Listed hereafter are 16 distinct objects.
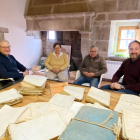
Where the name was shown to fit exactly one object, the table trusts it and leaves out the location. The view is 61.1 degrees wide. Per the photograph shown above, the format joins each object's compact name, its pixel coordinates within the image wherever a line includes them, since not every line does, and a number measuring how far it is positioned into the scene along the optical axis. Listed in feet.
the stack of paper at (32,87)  3.72
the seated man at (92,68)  6.98
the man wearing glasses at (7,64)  5.75
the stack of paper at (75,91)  3.44
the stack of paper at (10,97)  3.03
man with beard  5.08
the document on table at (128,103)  2.97
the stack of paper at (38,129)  1.86
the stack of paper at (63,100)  2.95
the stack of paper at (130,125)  1.90
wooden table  3.25
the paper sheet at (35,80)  3.82
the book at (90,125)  1.75
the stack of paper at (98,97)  3.15
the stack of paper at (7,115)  2.21
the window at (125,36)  10.41
